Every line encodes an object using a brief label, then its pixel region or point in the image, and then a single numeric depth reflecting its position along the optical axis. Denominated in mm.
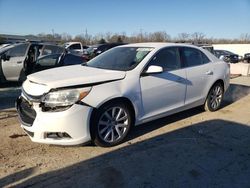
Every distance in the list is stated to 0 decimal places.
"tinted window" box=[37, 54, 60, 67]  6323
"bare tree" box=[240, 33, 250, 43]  45945
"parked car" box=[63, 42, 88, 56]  18364
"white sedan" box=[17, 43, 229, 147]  2812
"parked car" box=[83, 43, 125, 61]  14503
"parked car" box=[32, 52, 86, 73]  6306
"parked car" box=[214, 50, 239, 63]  20582
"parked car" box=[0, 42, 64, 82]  6344
